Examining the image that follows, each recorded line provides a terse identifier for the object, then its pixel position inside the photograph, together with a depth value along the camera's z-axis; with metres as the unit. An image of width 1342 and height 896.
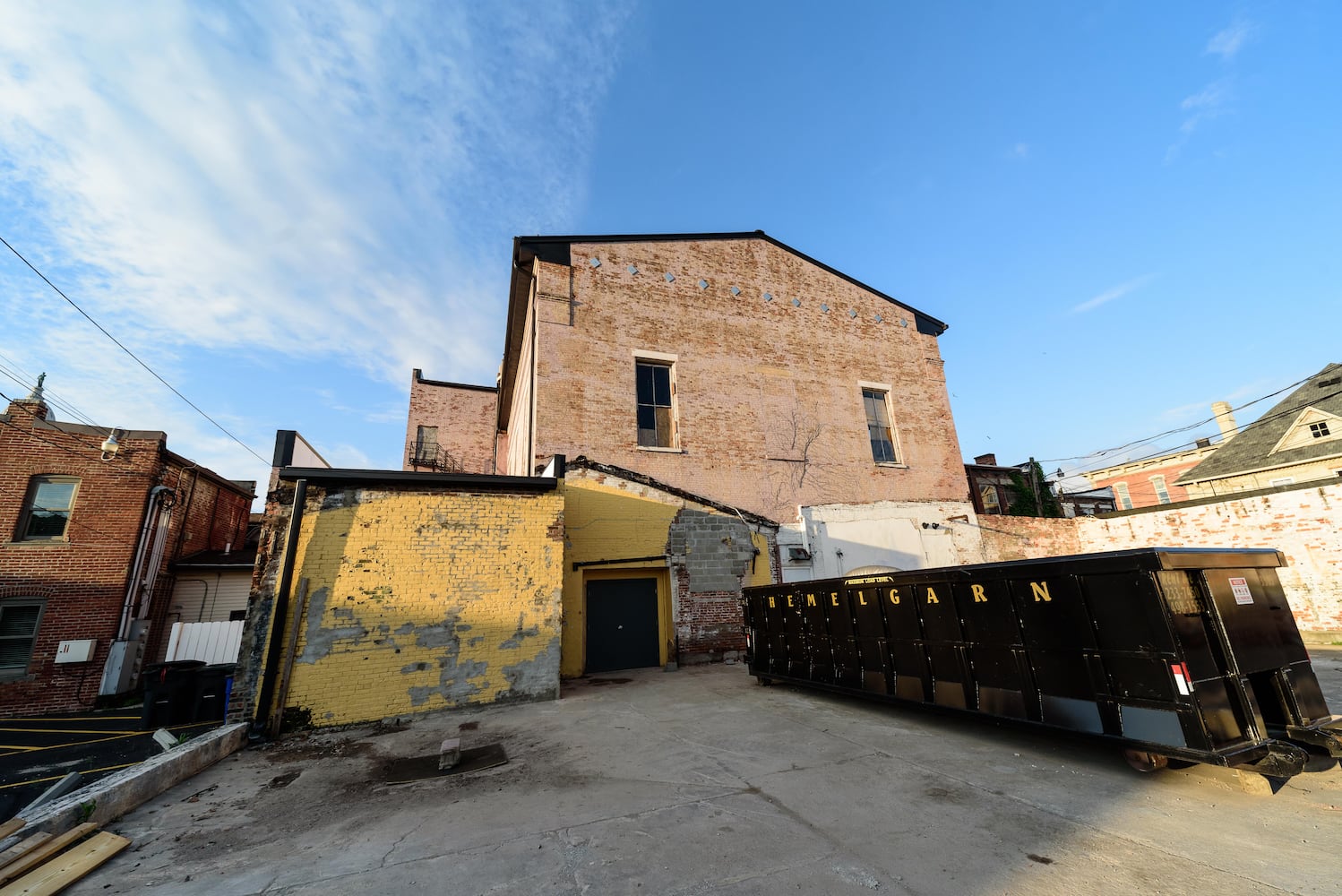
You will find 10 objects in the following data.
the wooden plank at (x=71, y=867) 3.14
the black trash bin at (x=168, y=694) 8.03
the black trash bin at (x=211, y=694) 8.20
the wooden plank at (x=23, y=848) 3.32
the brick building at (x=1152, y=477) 32.53
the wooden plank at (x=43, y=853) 3.21
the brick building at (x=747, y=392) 13.59
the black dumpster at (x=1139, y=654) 4.07
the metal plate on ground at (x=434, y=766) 5.09
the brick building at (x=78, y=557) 11.87
